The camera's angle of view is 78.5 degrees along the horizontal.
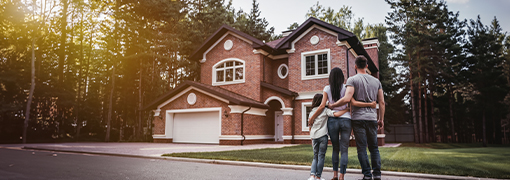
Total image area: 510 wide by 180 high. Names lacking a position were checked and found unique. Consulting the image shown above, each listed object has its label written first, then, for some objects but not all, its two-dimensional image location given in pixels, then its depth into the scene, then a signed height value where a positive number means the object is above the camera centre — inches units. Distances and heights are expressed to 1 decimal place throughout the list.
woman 170.1 -0.7
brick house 688.4 +68.4
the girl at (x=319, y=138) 174.6 -10.6
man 166.7 +2.0
